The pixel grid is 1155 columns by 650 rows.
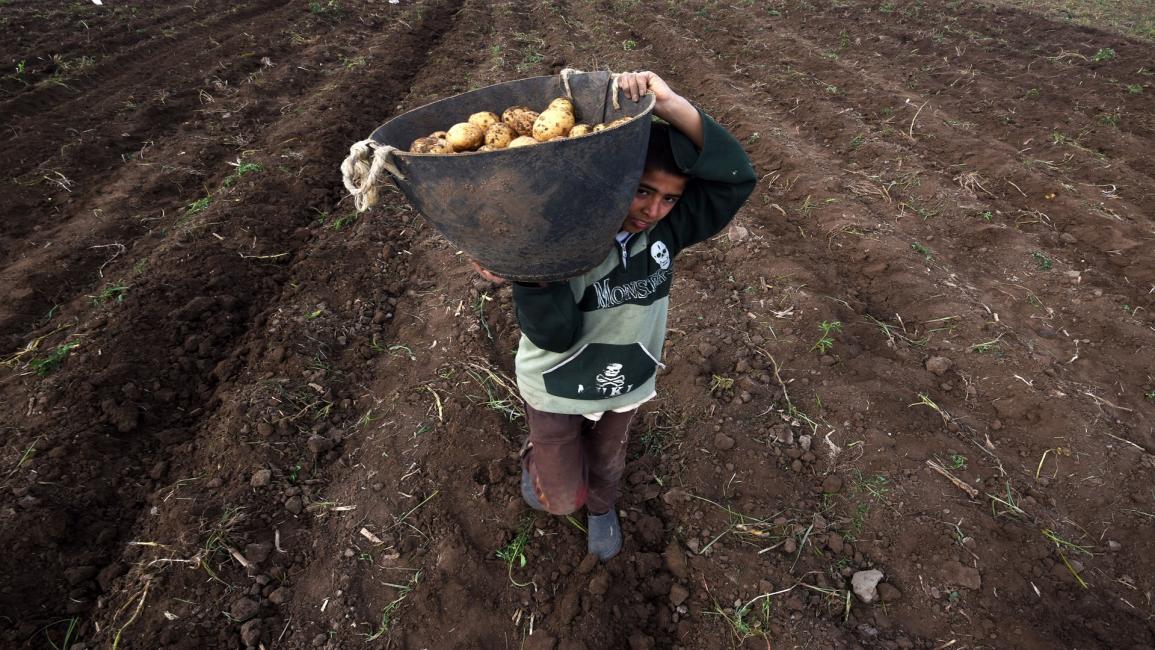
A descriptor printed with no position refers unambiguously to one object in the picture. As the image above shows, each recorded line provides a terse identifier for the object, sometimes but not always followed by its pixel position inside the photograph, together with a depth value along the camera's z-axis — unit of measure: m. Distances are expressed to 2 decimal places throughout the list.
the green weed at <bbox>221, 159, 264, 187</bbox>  4.79
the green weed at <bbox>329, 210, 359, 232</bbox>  4.41
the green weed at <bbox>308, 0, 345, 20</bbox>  9.58
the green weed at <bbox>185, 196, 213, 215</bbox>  4.48
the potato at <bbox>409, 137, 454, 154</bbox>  1.34
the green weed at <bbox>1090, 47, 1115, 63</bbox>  7.52
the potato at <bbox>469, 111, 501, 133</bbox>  1.49
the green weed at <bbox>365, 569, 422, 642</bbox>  2.16
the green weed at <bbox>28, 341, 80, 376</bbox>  3.12
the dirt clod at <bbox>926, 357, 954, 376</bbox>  3.17
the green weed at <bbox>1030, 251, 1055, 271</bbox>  3.96
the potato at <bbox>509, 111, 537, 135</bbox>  1.51
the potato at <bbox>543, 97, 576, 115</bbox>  1.53
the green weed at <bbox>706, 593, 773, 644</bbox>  2.15
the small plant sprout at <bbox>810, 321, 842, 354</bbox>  3.21
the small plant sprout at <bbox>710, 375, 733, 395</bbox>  3.04
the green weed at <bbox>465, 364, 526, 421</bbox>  2.96
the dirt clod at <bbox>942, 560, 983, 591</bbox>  2.21
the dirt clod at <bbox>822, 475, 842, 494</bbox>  2.59
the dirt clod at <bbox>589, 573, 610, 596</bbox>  2.29
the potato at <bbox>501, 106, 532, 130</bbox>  1.51
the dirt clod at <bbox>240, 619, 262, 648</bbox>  2.12
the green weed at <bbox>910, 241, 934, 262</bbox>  4.00
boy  1.54
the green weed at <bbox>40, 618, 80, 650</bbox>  2.14
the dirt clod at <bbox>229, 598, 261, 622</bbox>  2.19
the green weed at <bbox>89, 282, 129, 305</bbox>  3.60
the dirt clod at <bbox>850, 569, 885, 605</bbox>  2.23
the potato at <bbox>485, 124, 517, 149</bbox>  1.38
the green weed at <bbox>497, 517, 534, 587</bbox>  2.37
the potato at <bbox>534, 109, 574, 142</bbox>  1.43
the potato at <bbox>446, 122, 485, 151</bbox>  1.42
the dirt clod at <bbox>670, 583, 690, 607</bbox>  2.29
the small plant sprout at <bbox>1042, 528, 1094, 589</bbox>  2.35
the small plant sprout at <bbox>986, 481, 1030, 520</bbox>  2.48
